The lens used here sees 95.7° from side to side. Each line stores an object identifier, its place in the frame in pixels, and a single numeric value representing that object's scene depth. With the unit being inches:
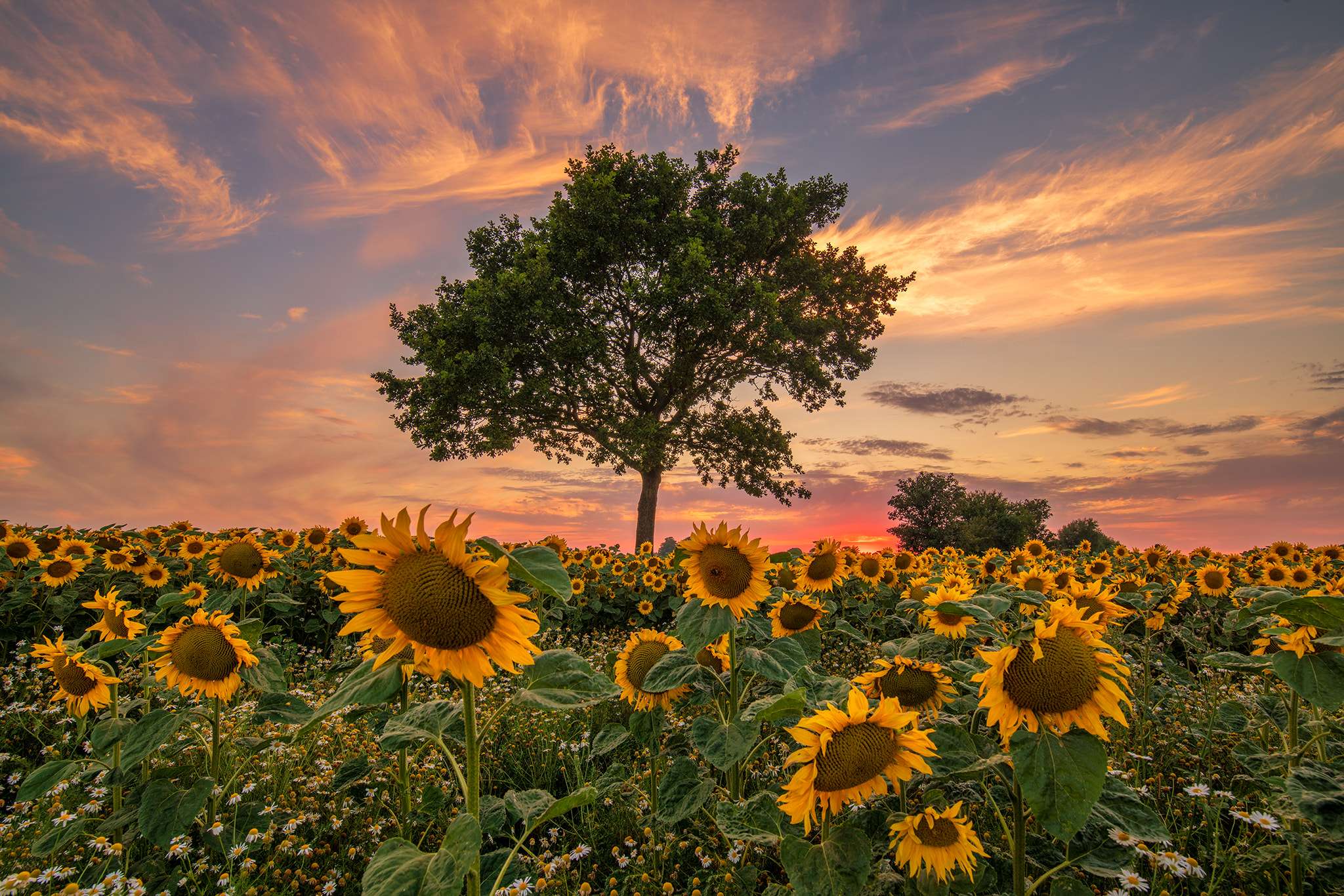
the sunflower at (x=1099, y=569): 259.3
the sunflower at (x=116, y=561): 253.1
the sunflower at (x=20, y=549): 251.0
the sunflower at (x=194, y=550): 271.9
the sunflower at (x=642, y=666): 125.0
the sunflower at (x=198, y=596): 142.7
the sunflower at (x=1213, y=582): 250.4
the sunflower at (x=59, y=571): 231.0
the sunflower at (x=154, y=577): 238.2
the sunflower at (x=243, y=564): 180.5
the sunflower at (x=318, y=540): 337.7
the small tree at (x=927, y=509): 1089.4
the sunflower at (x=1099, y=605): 102.4
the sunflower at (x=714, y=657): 120.6
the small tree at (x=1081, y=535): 1030.4
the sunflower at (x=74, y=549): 250.5
